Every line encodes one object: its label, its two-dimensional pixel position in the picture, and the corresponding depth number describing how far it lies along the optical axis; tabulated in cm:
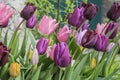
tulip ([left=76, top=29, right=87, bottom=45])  188
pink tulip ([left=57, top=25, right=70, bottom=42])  206
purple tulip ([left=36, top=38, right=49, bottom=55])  190
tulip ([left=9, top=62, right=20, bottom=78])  181
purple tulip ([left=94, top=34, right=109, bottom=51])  190
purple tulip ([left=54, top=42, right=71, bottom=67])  177
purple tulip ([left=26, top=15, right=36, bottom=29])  214
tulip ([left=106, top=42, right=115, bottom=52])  207
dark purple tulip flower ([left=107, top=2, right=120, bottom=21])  210
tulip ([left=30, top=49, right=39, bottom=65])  185
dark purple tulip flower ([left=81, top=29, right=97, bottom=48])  184
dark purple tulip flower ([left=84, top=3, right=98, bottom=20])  203
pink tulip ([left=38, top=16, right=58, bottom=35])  210
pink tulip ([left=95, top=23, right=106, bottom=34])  214
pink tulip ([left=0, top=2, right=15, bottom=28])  200
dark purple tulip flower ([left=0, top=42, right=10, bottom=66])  173
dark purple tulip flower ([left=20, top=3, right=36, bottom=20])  201
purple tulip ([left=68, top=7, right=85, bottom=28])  205
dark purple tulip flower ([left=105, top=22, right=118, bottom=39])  209
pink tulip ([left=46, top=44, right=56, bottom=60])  188
